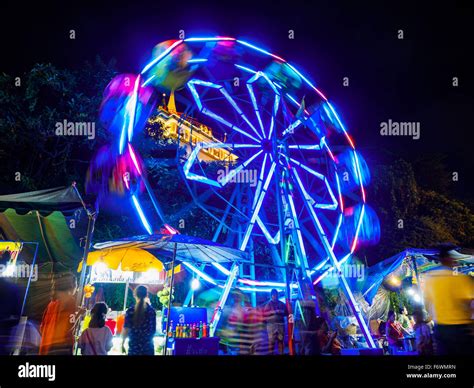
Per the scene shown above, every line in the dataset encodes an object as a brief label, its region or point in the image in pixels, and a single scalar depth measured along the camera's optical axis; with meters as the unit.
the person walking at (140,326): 5.12
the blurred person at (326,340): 7.20
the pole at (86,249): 6.24
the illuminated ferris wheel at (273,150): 9.70
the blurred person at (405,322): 12.68
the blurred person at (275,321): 7.16
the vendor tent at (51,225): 6.68
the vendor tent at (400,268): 10.74
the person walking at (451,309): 4.05
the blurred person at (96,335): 5.23
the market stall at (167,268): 6.61
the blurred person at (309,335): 6.70
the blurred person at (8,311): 5.41
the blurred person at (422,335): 6.25
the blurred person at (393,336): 8.85
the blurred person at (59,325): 5.36
